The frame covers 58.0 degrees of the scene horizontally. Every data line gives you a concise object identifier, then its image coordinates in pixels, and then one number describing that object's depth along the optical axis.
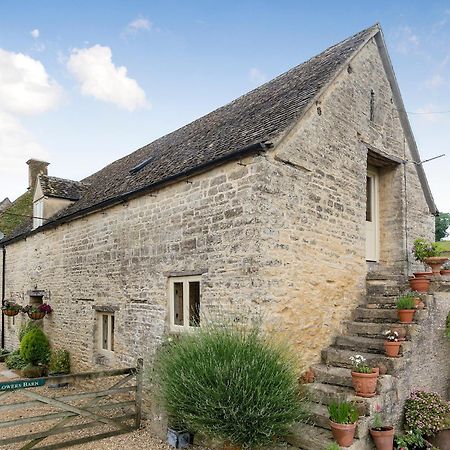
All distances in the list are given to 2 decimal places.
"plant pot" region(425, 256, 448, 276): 8.38
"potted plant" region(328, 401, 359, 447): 5.32
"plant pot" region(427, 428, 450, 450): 6.41
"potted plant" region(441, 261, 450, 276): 8.07
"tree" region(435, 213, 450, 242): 20.59
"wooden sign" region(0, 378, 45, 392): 6.31
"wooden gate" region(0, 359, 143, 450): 6.45
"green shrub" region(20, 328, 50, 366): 12.92
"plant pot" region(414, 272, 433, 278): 7.85
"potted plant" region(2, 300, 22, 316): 13.96
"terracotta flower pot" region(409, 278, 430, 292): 7.75
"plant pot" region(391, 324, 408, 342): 6.86
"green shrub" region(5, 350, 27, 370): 13.63
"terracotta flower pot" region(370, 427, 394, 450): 5.62
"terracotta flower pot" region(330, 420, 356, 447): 5.30
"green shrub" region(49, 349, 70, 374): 11.78
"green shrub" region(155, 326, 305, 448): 5.25
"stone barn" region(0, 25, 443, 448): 6.74
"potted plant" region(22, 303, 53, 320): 12.94
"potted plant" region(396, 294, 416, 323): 7.06
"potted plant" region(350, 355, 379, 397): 5.91
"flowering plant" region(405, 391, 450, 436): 6.36
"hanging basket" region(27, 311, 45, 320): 12.94
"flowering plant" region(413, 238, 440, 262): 8.70
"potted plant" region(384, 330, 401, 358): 6.52
